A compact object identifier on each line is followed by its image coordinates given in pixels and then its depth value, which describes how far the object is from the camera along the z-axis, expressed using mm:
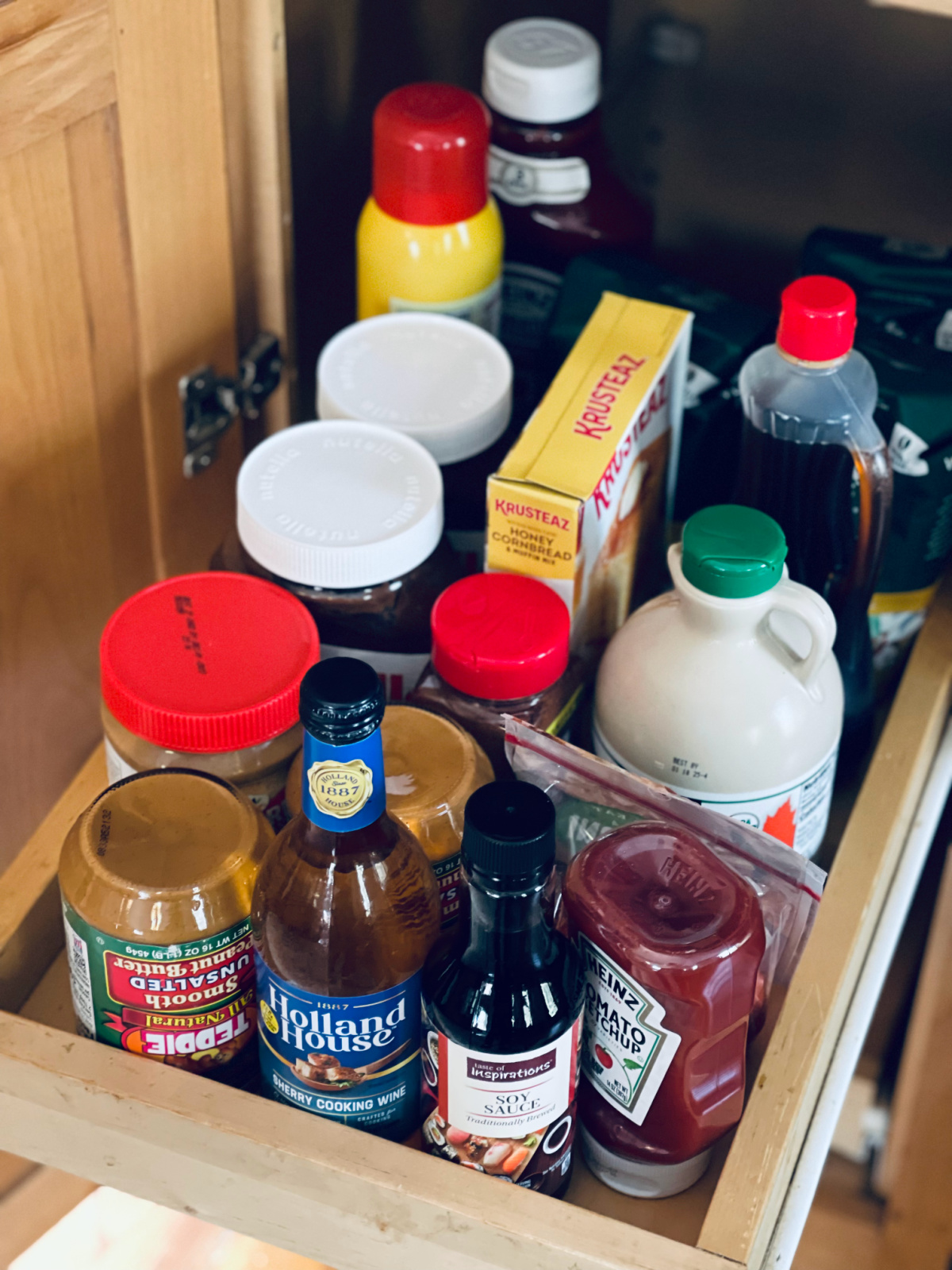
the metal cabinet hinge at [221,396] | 922
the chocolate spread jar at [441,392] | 847
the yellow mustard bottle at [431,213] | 862
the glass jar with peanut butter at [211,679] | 671
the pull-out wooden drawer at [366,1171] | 579
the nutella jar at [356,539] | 749
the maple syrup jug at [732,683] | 668
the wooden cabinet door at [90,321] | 732
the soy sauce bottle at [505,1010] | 541
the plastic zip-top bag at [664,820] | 639
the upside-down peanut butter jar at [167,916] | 605
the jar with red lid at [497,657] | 692
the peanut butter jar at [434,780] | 655
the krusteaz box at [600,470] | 718
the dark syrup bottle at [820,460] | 762
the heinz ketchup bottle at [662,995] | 593
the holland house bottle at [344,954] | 591
